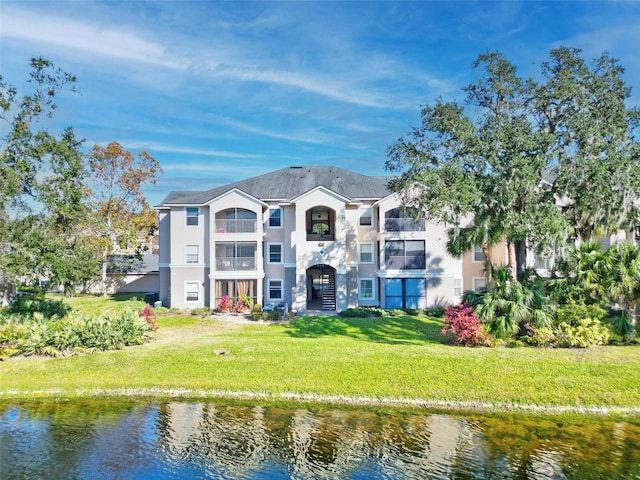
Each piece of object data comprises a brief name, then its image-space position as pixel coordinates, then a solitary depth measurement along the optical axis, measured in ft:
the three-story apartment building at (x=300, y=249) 106.63
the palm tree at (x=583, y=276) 68.44
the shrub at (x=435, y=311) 101.04
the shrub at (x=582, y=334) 65.16
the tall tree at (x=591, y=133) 68.03
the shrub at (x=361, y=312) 98.32
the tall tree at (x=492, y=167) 68.90
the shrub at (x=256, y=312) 98.02
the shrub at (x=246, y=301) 106.63
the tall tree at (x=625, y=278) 65.86
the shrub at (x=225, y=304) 105.50
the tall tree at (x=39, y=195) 70.18
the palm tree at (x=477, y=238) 75.51
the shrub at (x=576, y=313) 67.51
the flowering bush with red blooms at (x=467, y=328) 68.03
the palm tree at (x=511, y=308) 67.72
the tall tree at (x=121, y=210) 147.13
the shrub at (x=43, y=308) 89.04
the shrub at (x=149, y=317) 81.79
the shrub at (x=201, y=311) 104.21
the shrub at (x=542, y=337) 66.54
